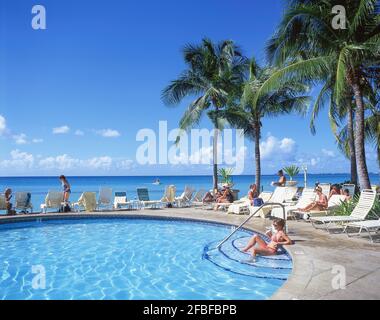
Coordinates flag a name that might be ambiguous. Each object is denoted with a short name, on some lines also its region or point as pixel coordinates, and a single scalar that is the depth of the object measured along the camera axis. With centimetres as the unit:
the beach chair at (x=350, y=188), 1355
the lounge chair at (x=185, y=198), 1669
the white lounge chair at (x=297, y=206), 1055
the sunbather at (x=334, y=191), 1197
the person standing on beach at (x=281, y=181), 1436
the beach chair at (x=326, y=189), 1368
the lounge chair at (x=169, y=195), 1620
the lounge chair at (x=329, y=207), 985
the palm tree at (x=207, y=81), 1775
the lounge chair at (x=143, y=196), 1594
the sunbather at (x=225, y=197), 1447
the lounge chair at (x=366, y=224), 723
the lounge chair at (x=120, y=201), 1584
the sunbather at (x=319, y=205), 1030
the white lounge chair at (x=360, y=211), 823
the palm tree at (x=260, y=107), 1718
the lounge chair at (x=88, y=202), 1477
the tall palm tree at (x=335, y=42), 1029
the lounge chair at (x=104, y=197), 1518
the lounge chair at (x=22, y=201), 1373
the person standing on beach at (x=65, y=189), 1410
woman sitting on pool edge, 709
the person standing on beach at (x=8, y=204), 1350
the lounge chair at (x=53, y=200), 1398
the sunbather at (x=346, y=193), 1038
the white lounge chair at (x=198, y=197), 1664
